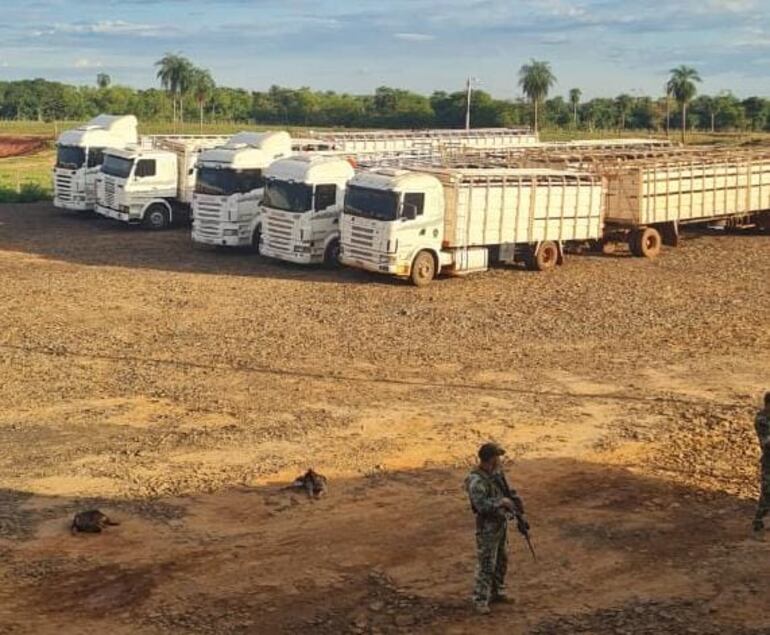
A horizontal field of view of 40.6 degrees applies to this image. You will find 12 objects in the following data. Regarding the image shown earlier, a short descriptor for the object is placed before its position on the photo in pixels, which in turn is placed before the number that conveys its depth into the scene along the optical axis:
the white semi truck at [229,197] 26.98
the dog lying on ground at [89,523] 9.73
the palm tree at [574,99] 93.38
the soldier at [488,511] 7.96
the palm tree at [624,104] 91.44
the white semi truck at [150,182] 31.12
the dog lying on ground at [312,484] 10.84
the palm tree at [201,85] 79.38
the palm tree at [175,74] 77.12
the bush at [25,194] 40.44
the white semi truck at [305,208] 24.53
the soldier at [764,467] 9.66
